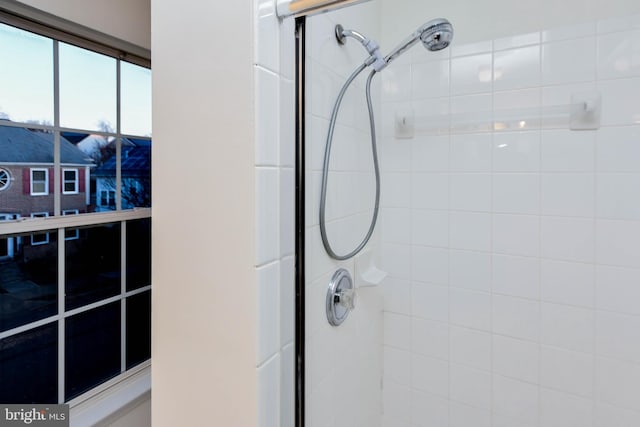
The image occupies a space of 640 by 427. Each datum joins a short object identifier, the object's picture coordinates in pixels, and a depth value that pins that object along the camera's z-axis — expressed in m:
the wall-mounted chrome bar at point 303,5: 0.69
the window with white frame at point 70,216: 1.26
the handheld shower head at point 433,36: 1.05
